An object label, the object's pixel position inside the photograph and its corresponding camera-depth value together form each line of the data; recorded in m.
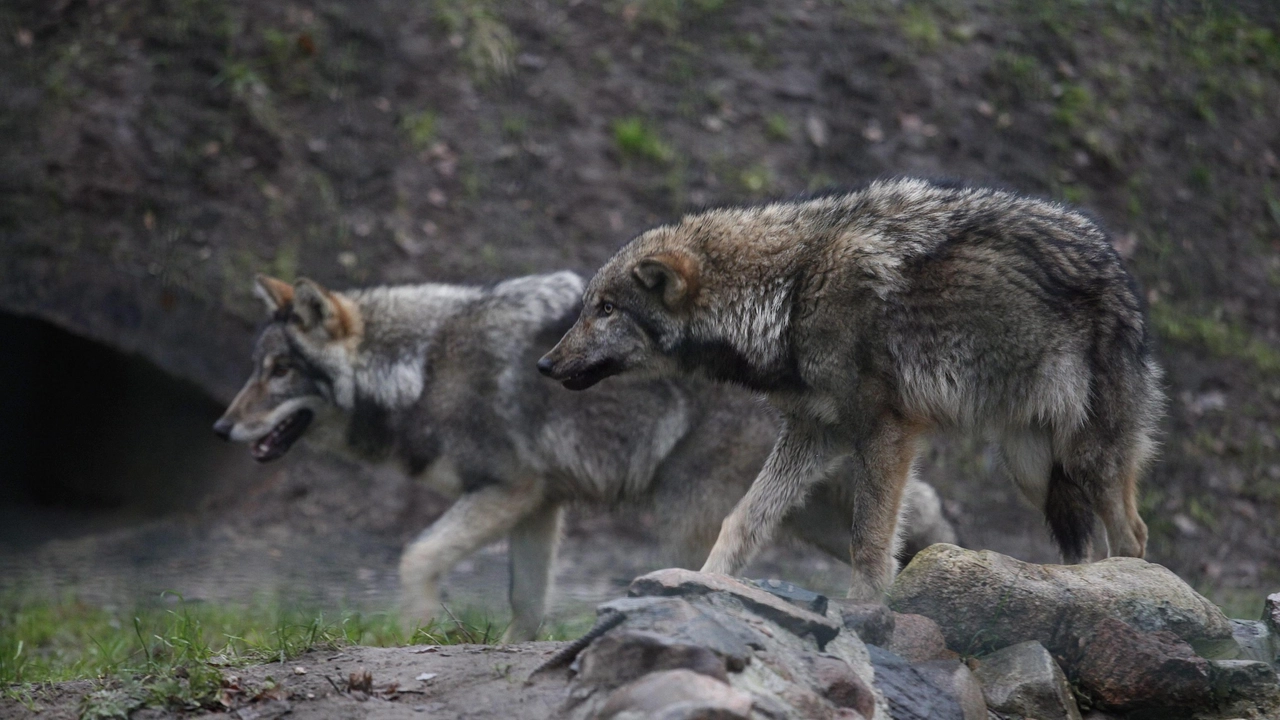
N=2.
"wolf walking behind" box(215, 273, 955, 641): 13.96
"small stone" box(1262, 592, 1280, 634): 9.30
